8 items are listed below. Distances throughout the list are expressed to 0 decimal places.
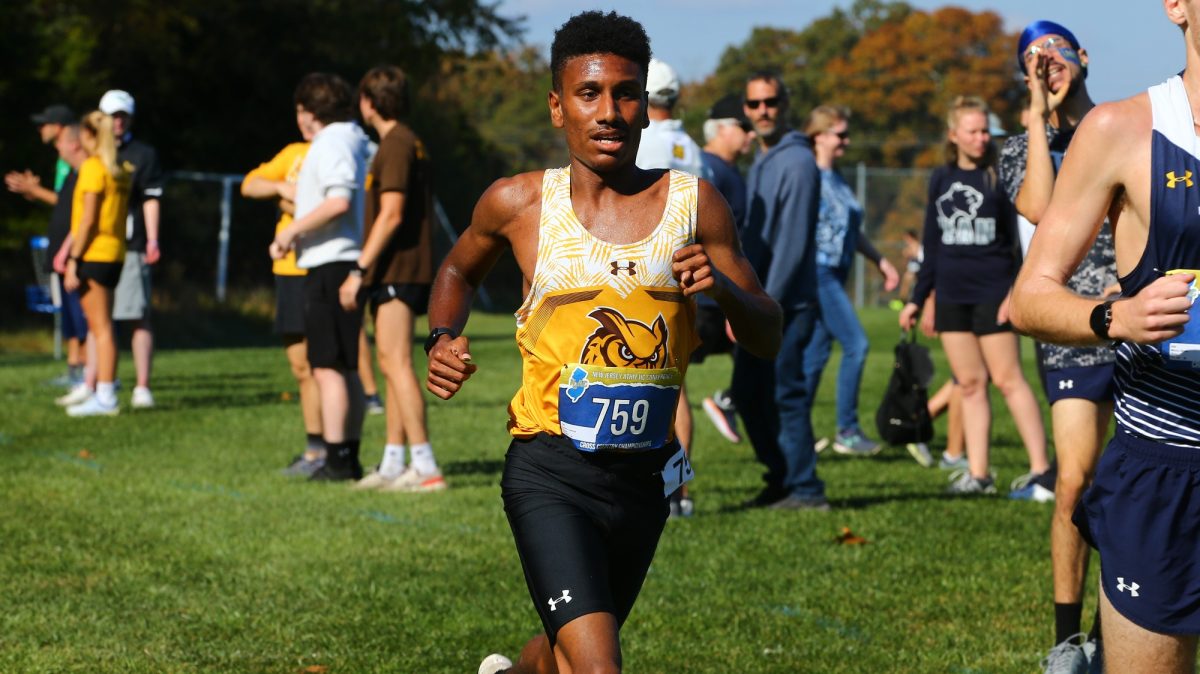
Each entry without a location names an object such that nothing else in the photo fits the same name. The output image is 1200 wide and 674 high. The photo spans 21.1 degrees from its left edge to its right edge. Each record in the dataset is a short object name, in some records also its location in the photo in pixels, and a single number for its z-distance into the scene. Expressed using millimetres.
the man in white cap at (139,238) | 26710
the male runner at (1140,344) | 6787
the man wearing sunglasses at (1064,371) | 10926
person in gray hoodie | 17434
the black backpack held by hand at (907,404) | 21199
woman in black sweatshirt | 18750
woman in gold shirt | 24940
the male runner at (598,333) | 8127
